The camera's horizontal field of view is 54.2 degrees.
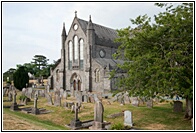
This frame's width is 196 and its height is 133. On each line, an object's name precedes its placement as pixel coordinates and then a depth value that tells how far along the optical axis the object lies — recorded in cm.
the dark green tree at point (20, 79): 3375
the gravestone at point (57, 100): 1746
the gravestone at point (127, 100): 1889
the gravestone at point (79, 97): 1992
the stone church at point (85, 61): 3159
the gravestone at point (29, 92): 2424
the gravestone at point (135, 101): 1700
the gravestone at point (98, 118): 962
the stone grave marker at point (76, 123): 1034
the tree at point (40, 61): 7968
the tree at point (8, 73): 5989
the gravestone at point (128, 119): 1066
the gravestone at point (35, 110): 1403
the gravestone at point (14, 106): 1553
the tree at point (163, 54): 854
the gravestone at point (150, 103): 1638
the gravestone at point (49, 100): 1831
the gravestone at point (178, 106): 1406
